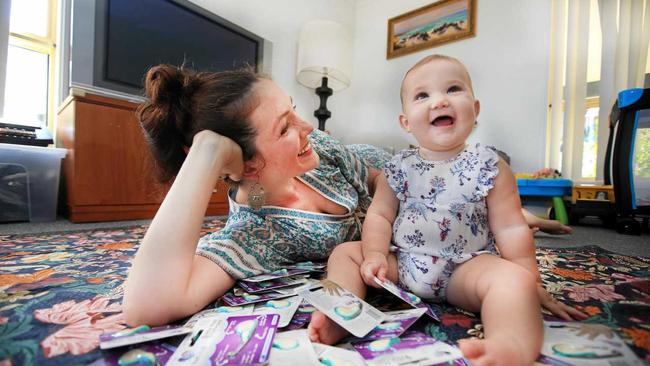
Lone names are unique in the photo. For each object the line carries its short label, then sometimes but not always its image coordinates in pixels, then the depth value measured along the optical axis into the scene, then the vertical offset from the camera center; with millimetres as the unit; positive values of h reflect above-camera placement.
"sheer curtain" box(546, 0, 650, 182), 2205 +855
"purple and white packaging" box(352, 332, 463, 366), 382 -208
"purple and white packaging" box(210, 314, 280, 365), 372 -205
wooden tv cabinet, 1653 +48
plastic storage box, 1660 -84
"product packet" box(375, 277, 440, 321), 514 -186
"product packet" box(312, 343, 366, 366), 379 -210
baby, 556 -60
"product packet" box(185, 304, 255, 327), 494 -220
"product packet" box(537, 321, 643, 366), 381 -197
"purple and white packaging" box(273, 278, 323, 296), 596 -208
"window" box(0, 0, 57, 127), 1921 +620
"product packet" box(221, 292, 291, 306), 561 -215
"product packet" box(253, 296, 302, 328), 489 -212
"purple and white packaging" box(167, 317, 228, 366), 374 -210
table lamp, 2717 +1015
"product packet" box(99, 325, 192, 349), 410 -213
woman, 493 -39
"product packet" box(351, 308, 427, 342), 445 -203
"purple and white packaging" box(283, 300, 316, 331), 483 -215
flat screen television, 1759 +810
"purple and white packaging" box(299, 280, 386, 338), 442 -186
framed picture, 2797 +1400
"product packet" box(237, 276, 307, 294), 607 -209
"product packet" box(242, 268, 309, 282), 639 -201
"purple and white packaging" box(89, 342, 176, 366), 382 -223
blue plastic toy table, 2090 -18
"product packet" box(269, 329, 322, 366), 375 -209
